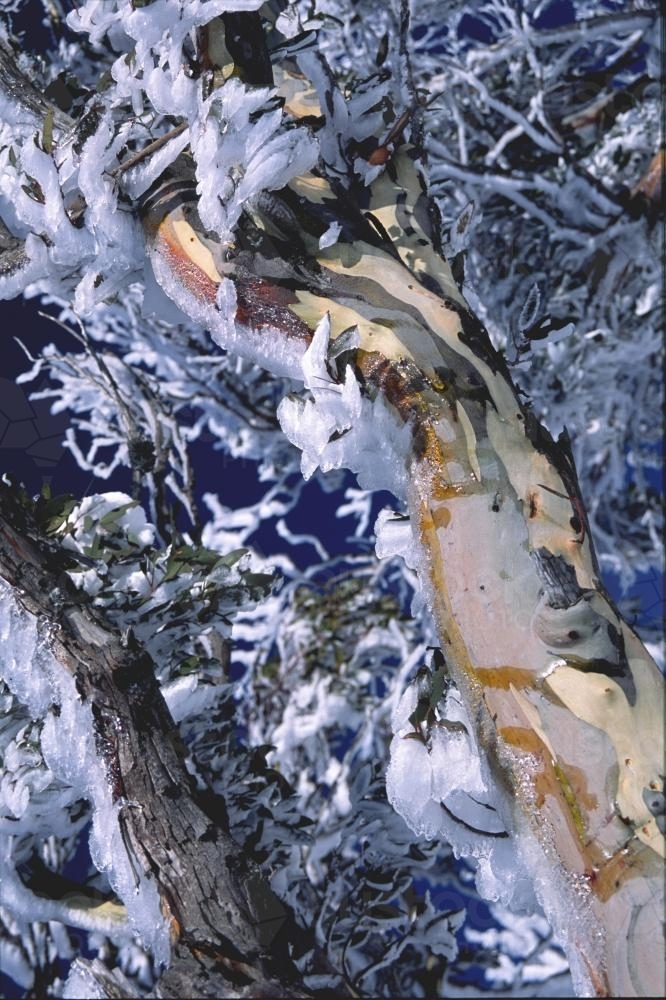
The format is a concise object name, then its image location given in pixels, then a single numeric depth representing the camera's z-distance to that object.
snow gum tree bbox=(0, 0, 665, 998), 3.15
